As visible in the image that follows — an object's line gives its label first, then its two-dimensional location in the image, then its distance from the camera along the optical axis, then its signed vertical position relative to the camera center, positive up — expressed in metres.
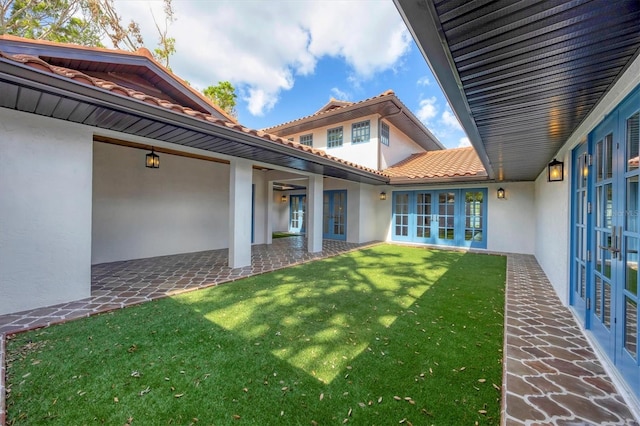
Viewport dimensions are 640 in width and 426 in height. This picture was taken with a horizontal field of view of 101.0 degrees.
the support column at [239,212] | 6.70 +0.01
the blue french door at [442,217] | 10.62 -0.08
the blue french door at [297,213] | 16.67 +0.01
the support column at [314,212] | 9.30 +0.05
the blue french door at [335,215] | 12.49 -0.06
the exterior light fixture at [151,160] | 6.92 +1.35
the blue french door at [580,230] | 3.71 -0.19
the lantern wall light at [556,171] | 4.95 +0.88
